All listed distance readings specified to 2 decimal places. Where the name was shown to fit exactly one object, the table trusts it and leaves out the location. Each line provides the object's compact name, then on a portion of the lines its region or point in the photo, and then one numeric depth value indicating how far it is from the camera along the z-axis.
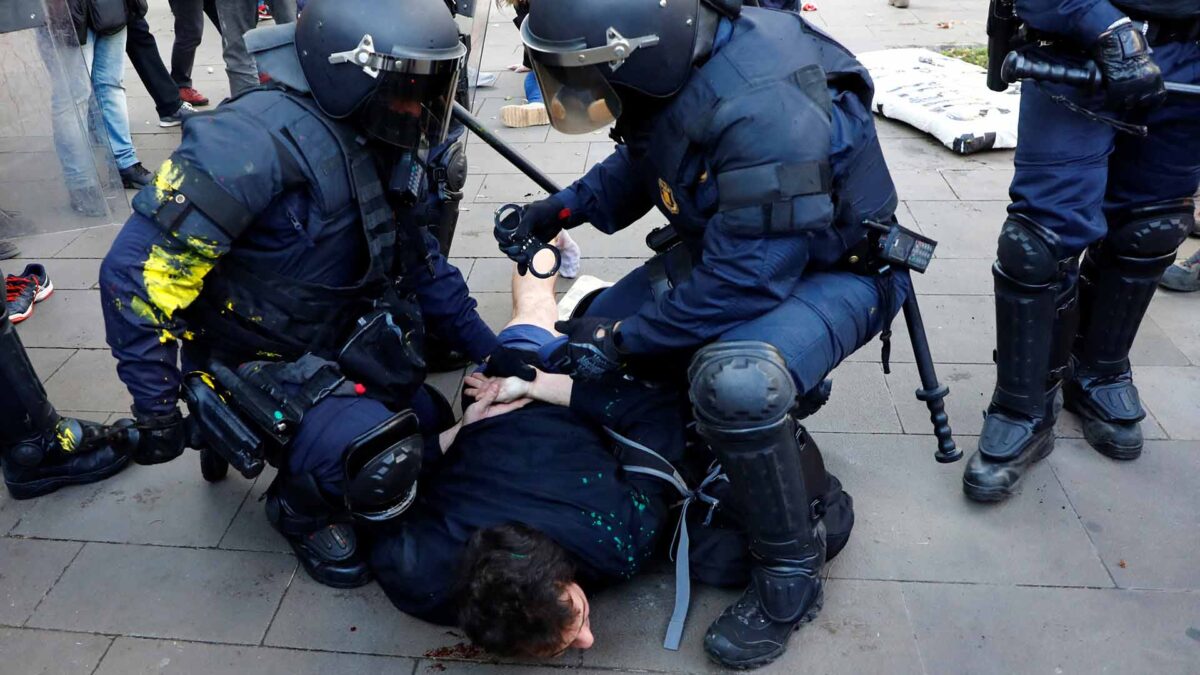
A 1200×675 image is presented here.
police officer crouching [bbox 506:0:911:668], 2.22
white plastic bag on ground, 5.35
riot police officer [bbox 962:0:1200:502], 2.59
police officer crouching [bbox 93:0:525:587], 2.30
